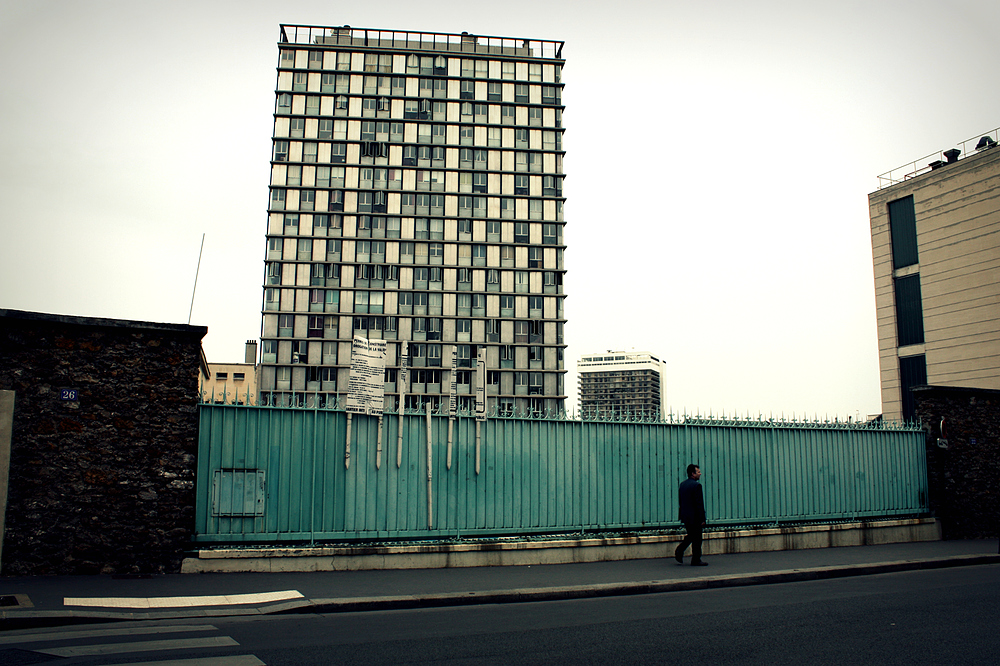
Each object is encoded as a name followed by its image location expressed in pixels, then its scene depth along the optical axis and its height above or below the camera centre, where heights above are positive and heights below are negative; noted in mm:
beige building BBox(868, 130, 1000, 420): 52594 +12398
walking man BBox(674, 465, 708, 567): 11211 -1098
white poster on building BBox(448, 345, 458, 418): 10674 +594
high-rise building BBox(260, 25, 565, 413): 74688 +23583
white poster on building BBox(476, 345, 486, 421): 11031 +813
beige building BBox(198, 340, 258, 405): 78938 +7476
